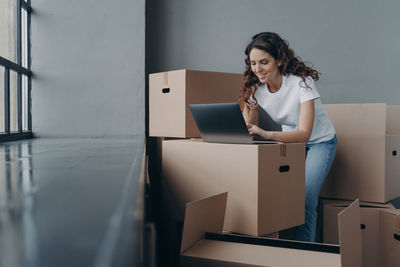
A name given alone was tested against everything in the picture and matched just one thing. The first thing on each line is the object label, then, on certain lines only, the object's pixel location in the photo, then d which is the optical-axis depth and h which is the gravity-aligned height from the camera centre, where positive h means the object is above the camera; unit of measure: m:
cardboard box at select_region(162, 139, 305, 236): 1.20 -0.18
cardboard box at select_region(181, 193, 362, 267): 0.94 -0.33
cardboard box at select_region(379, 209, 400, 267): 1.55 -0.46
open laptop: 1.21 +0.01
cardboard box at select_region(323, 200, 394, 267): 1.66 -0.45
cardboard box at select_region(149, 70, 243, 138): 1.81 +0.16
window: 2.19 +0.36
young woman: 1.53 +0.10
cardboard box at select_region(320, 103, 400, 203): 1.79 -0.15
